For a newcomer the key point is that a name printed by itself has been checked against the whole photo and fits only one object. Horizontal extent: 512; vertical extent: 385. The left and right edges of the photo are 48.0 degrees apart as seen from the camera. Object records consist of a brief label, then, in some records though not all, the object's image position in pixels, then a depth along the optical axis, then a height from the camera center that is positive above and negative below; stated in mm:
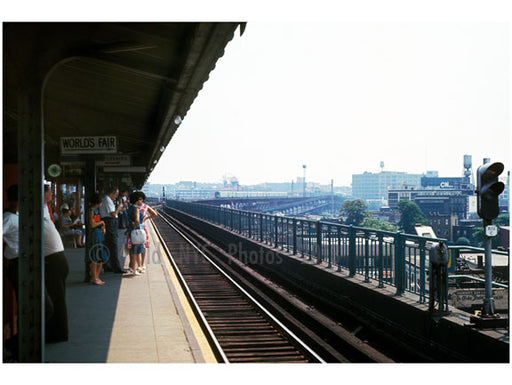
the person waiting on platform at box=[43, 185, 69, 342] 6035 -803
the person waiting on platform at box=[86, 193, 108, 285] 10273 -874
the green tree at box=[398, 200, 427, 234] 120500 -5345
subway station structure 5113 +1366
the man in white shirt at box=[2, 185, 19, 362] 5621 -443
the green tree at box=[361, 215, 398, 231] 110606 -6729
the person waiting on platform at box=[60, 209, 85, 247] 16672 -1165
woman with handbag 11812 -627
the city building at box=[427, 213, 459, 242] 123312 -7431
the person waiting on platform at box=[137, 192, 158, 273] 12180 -1180
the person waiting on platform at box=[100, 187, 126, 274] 11609 -557
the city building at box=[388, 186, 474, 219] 135625 -3242
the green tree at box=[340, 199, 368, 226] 123062 -4576
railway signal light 7004 +1
